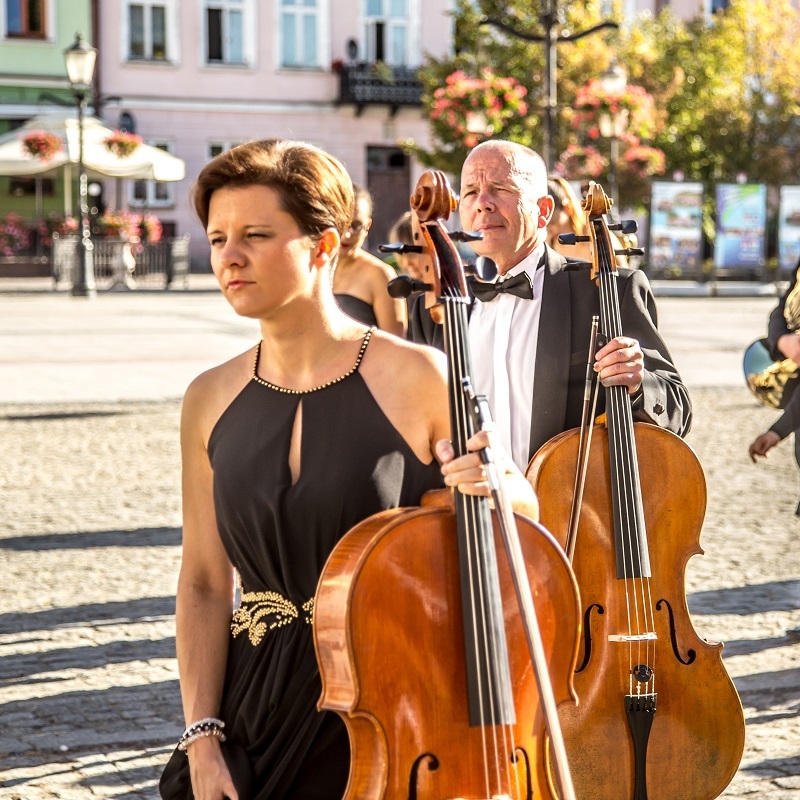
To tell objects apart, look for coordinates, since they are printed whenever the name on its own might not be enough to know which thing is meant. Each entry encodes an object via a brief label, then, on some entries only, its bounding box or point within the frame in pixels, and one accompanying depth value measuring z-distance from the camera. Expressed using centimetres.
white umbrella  2986
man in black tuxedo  369
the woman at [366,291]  677
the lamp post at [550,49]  1703
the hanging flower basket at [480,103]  2116
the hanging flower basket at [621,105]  2309
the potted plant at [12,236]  3456
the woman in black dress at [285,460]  234
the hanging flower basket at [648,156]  2807
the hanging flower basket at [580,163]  2784
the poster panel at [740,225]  3234
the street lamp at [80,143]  2581
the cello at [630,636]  335
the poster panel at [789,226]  3216
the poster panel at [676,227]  3186
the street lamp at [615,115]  2328
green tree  3450
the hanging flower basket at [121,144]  3008
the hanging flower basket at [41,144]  2961
